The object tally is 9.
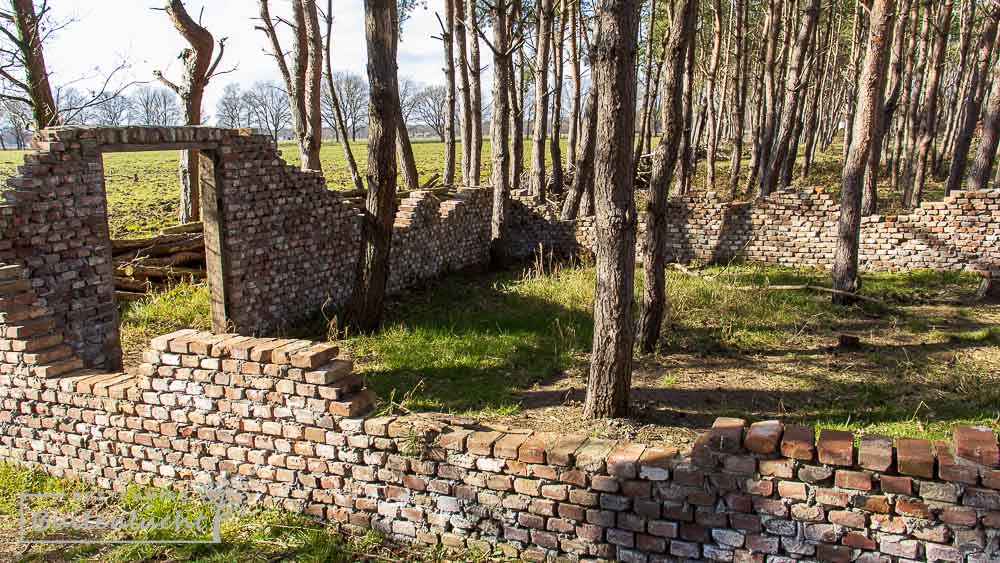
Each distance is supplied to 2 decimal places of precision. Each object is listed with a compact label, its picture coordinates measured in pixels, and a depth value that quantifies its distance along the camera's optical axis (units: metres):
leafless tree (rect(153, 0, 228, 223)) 12.67
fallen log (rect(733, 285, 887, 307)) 9.67
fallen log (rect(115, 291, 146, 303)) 10.16
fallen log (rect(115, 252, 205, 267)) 10.67
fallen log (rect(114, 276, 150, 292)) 10.31
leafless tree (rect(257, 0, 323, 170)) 14.70
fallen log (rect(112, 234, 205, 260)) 10.81
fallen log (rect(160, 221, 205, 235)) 11.31
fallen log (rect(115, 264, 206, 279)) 10.47
